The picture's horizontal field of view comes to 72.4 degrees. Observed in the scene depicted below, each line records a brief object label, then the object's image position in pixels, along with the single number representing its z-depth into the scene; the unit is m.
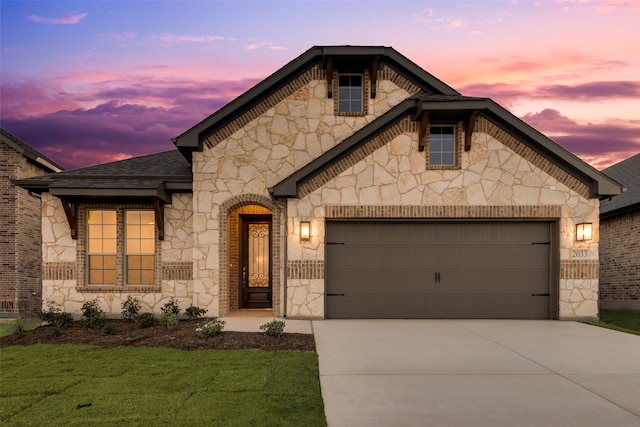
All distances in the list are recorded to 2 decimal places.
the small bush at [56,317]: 10.79
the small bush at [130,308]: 11.72
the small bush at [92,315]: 10.67
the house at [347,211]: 11.46
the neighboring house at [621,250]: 15.88
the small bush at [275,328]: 8.85
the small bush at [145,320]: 10.83
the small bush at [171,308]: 11.63
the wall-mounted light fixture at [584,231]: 11.48
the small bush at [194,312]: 11.41
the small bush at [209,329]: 8.81
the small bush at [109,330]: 9.77
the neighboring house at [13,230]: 15.87
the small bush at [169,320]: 10.34
